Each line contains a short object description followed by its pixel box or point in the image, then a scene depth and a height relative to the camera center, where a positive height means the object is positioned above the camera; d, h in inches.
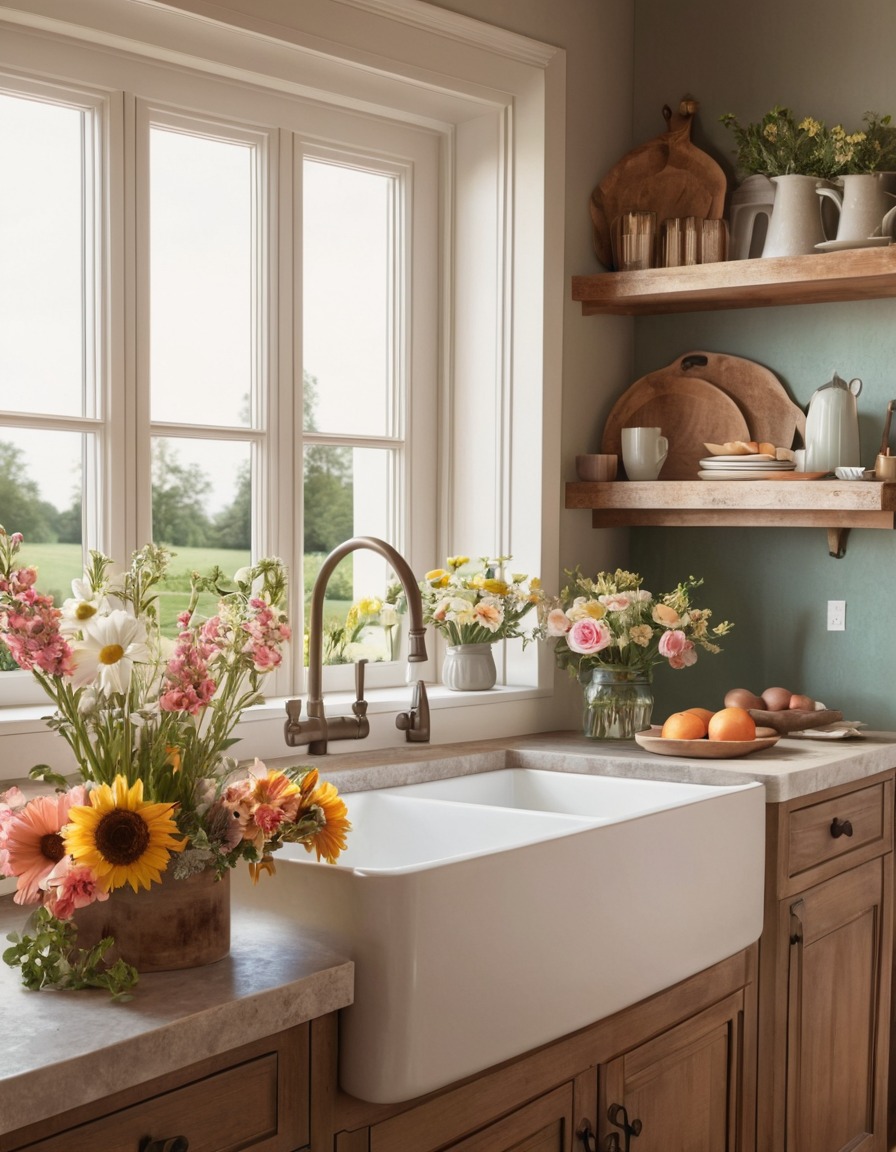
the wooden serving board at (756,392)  123.0 +13.9
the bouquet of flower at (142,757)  54.7 -9.8
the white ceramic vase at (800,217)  116.3 +28.5
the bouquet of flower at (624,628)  108.7 -7.4
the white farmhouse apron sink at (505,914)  62.1 -20.5
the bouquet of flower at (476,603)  112.0 -5.4
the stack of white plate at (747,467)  117.3 +6.5
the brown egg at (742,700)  114.5 -13.9
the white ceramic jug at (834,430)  115.9 +9.7
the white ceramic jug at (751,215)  123.0 +30.4
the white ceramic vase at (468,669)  116.4 -11.4
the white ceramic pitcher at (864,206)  113.3 +28.7
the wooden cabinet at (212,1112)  49.9 -23.1
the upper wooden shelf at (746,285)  112.0 +22.6
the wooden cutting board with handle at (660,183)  126.2 +34.2
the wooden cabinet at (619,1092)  65.9 -31.3
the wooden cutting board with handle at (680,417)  126.1 +11.8
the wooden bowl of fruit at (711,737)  102.5 -15.5
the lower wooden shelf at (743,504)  112.4 +3.2
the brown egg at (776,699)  115.6 -13.9
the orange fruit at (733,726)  102.7 -14.4
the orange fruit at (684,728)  105.1 -14.9
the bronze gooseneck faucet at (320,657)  95.6 -8.5
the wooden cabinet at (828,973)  96.8 -34.0
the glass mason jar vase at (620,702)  113.3 -13.9
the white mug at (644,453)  123.4 +8.1
